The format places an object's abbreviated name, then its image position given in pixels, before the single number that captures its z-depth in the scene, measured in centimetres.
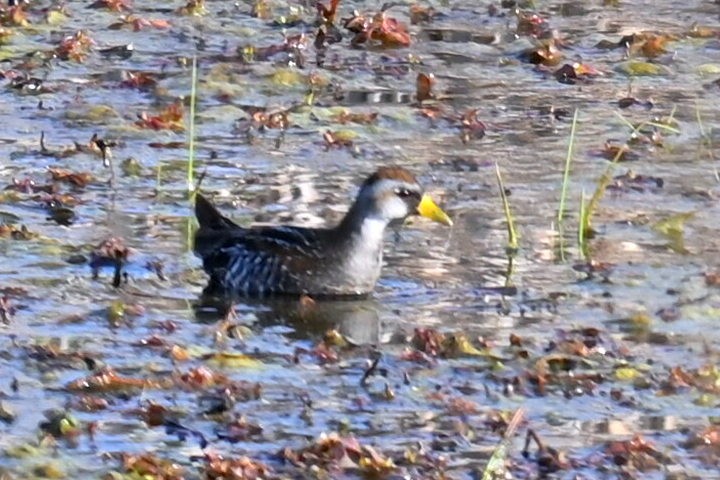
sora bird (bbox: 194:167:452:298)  1037
